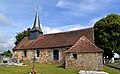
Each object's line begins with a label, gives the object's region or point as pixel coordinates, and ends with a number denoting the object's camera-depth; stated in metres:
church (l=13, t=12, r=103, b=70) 11.46
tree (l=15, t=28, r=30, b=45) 26.27
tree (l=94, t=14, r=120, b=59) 18.61
